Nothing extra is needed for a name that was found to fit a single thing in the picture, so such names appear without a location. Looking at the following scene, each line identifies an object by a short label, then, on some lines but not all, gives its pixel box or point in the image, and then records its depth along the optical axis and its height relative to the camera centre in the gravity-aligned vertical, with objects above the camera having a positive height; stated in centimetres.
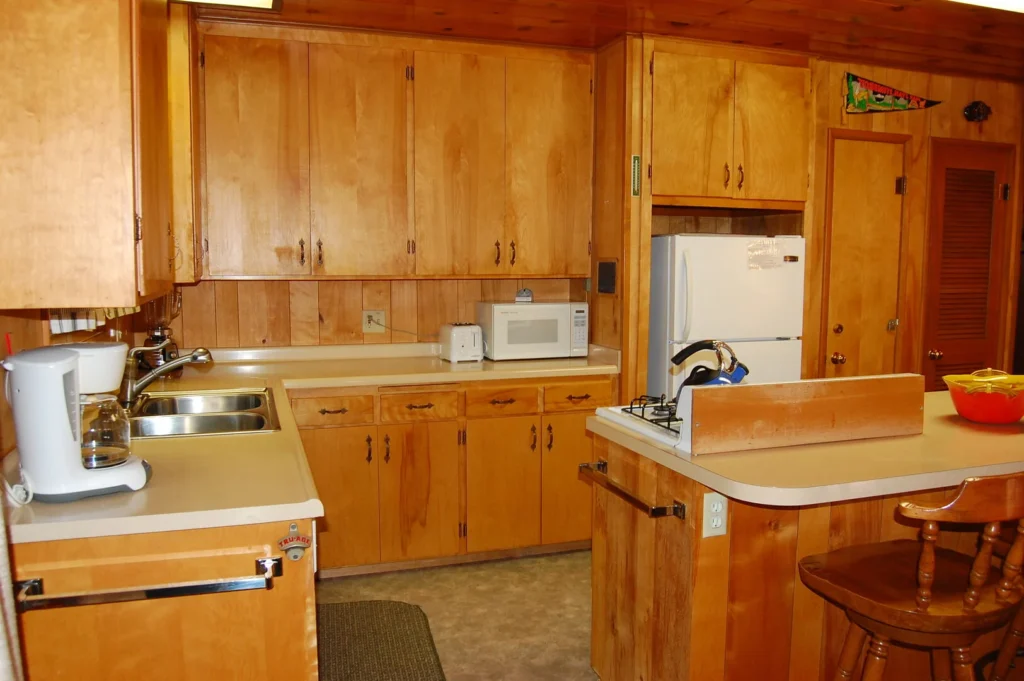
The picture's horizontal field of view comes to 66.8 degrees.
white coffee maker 164 -36
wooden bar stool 165 -74
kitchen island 186 -73
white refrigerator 358 -13
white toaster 378 -34
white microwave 380 -29
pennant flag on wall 404 +93
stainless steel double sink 258 -50
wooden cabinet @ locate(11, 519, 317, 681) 161 -74
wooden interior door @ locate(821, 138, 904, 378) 411 +9
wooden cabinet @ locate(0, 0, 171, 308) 158 +24
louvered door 435 +10
